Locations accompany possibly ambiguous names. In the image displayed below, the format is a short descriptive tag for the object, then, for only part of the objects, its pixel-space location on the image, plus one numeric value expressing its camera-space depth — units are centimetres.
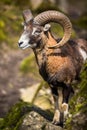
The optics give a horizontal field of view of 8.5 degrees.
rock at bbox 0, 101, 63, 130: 1330
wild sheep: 1438
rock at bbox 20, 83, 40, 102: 2277
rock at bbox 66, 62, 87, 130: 1164
